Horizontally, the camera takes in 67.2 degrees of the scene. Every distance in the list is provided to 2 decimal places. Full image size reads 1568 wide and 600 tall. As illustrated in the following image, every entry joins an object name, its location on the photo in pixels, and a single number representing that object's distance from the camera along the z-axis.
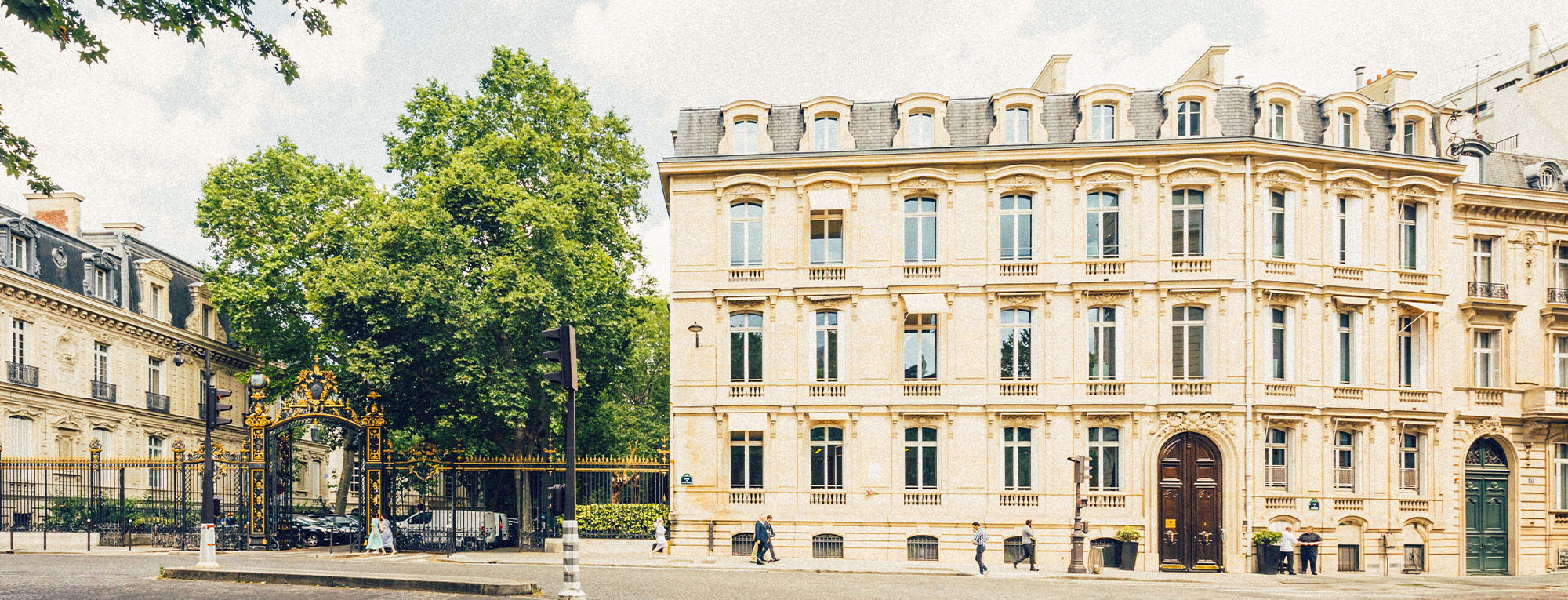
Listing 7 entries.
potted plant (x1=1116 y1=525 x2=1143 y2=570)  30.41
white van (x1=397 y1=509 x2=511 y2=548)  31.72
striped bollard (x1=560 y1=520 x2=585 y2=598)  16.53
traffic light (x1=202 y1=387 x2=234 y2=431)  23.66
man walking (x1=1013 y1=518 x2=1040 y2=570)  29.48
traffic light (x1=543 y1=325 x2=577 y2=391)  15.98
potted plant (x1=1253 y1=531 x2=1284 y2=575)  30.16
